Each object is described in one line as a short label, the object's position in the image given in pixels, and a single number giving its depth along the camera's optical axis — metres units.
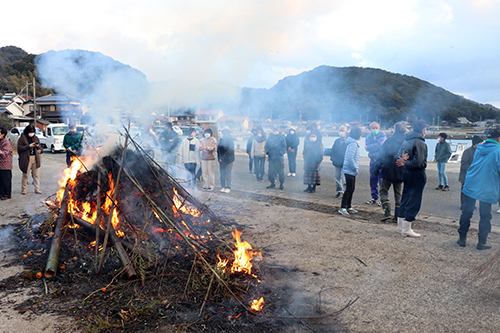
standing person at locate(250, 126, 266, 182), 10.91
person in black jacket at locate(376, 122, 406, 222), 6.30
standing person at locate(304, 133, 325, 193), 9.07
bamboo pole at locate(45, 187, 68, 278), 3.80
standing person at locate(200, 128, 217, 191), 9.00
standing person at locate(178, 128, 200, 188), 9.82
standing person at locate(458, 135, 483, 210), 7.15
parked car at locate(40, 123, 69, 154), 21.11
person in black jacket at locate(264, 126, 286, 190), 9.44
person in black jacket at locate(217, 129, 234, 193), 9.02
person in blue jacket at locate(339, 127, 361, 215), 6.47
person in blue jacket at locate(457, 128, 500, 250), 4.54
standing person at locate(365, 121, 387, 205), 7.59
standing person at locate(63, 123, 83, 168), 8.90
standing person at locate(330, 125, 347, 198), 8.42
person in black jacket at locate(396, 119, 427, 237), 5.15
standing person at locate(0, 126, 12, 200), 7.83
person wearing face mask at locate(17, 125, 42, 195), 8.27
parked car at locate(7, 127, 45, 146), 22.92
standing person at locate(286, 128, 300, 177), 11.56
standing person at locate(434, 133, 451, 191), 9.16
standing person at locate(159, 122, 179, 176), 9.83
